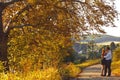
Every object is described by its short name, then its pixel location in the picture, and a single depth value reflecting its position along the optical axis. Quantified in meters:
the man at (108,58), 28.40
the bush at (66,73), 27.39
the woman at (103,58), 28.67
